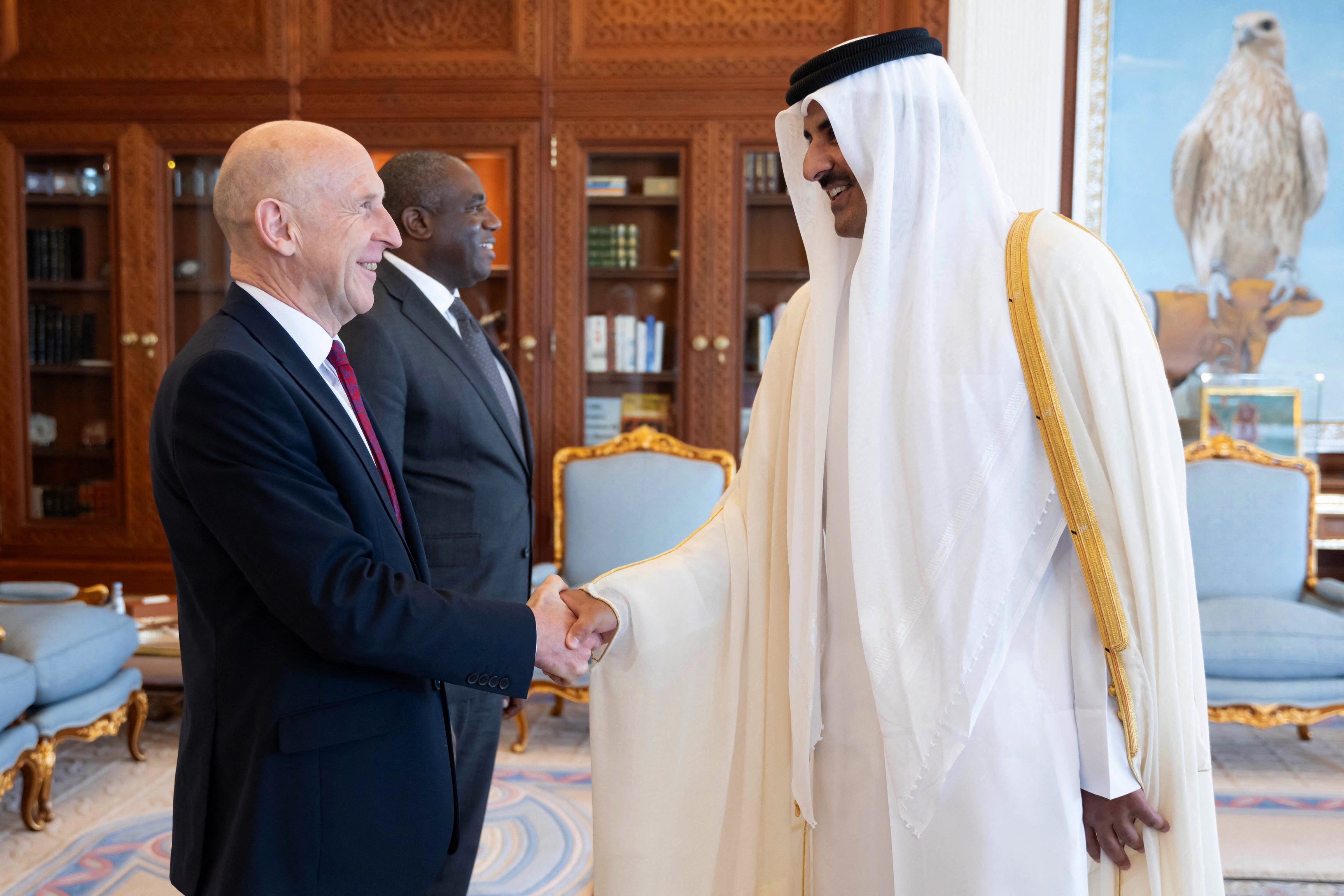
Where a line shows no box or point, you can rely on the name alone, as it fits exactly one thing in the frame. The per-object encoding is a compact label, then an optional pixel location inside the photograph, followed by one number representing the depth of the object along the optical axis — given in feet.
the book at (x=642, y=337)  14.42
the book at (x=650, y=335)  14.42
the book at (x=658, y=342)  14.42
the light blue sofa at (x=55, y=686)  9.08
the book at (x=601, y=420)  14.47
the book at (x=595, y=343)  14.35
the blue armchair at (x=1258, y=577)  10.61
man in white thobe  4.29
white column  13.65
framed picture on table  14.01
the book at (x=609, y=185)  14.08
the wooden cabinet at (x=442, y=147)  13.70
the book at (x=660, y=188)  14.10
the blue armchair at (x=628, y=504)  13.16
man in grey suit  6.79
